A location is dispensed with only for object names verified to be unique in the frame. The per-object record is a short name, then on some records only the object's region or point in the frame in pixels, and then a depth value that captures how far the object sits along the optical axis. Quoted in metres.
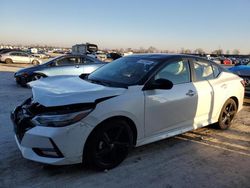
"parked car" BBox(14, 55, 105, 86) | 7.35
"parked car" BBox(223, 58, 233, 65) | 35.92
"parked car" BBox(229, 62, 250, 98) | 5.58
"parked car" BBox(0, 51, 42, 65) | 18.15
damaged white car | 2.24
